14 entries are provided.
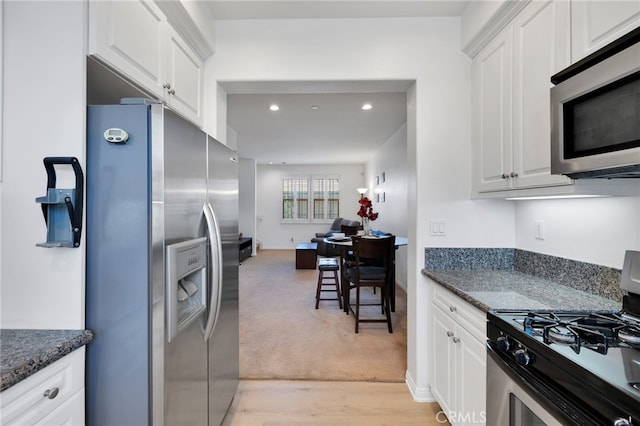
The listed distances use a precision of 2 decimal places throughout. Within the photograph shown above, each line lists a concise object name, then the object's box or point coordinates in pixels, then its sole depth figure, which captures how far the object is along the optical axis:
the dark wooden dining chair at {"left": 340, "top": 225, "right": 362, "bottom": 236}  6.11
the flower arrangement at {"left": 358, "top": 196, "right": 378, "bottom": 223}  3.89
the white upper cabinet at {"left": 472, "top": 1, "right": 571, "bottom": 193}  1.34
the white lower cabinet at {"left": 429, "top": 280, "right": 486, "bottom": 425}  1.37
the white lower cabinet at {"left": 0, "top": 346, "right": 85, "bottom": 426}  0.78
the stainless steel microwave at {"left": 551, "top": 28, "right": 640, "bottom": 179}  0.91
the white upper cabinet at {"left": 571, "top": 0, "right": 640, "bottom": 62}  1.00
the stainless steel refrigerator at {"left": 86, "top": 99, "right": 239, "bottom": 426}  1.07
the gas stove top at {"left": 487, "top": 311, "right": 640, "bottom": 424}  0.74
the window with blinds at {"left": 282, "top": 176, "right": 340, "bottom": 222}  9.22
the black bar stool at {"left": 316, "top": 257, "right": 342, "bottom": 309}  3.97
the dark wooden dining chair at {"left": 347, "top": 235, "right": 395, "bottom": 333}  3.15
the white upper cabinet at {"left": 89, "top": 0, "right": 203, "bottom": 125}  1.13
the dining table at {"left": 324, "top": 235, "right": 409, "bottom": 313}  3.66
